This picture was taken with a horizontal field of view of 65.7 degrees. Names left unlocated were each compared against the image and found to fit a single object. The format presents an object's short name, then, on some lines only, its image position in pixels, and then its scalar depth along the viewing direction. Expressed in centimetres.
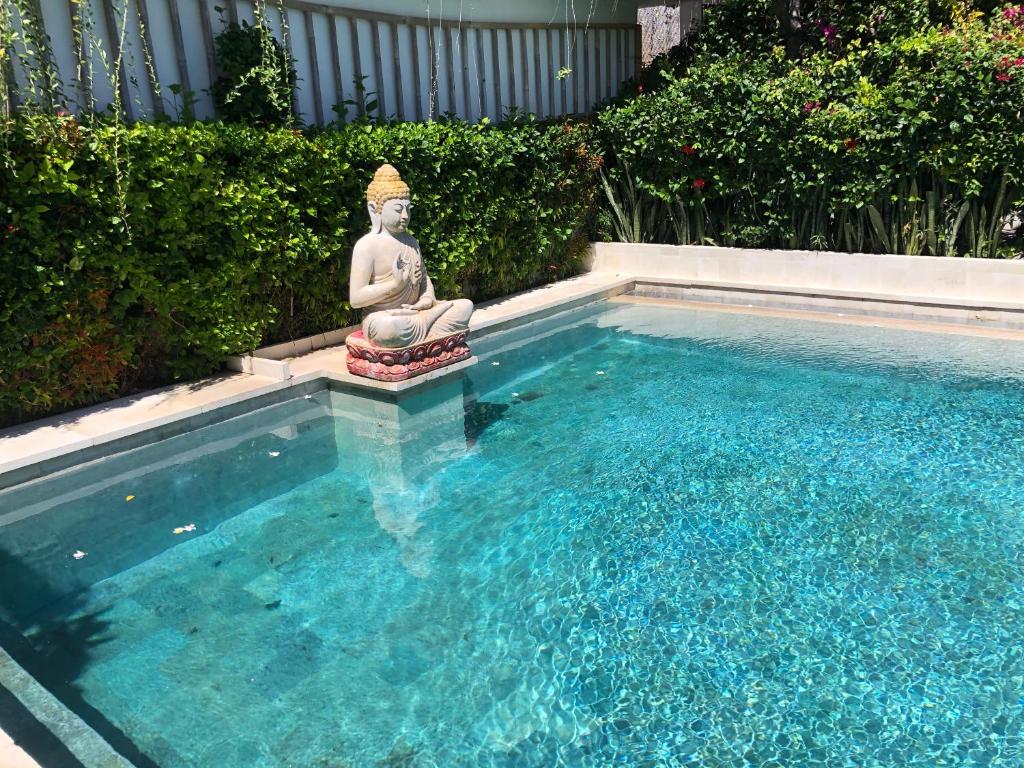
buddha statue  687
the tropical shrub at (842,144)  864
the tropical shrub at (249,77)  749
